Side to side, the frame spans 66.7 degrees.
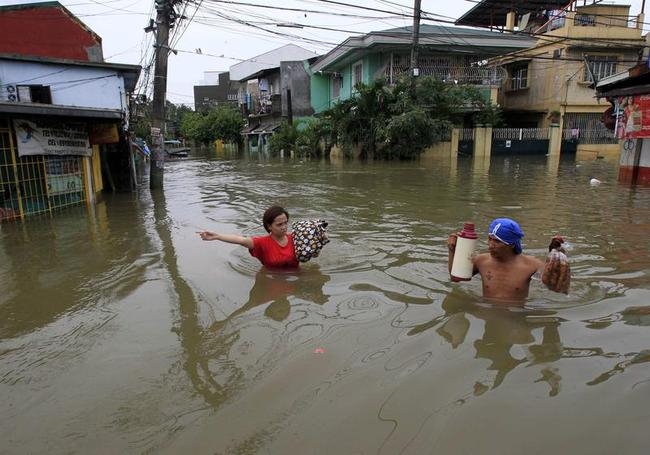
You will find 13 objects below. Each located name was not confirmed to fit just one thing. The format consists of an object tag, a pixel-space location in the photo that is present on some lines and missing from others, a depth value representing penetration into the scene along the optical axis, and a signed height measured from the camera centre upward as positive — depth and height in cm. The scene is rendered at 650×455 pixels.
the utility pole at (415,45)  2208 +372
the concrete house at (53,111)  1014 +37
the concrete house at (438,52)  2792 +426
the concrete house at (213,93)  8962 +623
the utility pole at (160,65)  1348 +170
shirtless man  397 -118
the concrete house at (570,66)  2797 +339
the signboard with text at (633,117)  1238 +14
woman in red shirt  520 -126
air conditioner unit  1527 +118
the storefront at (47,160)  1005 -67
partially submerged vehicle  4089 -210
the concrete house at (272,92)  4353 +326
